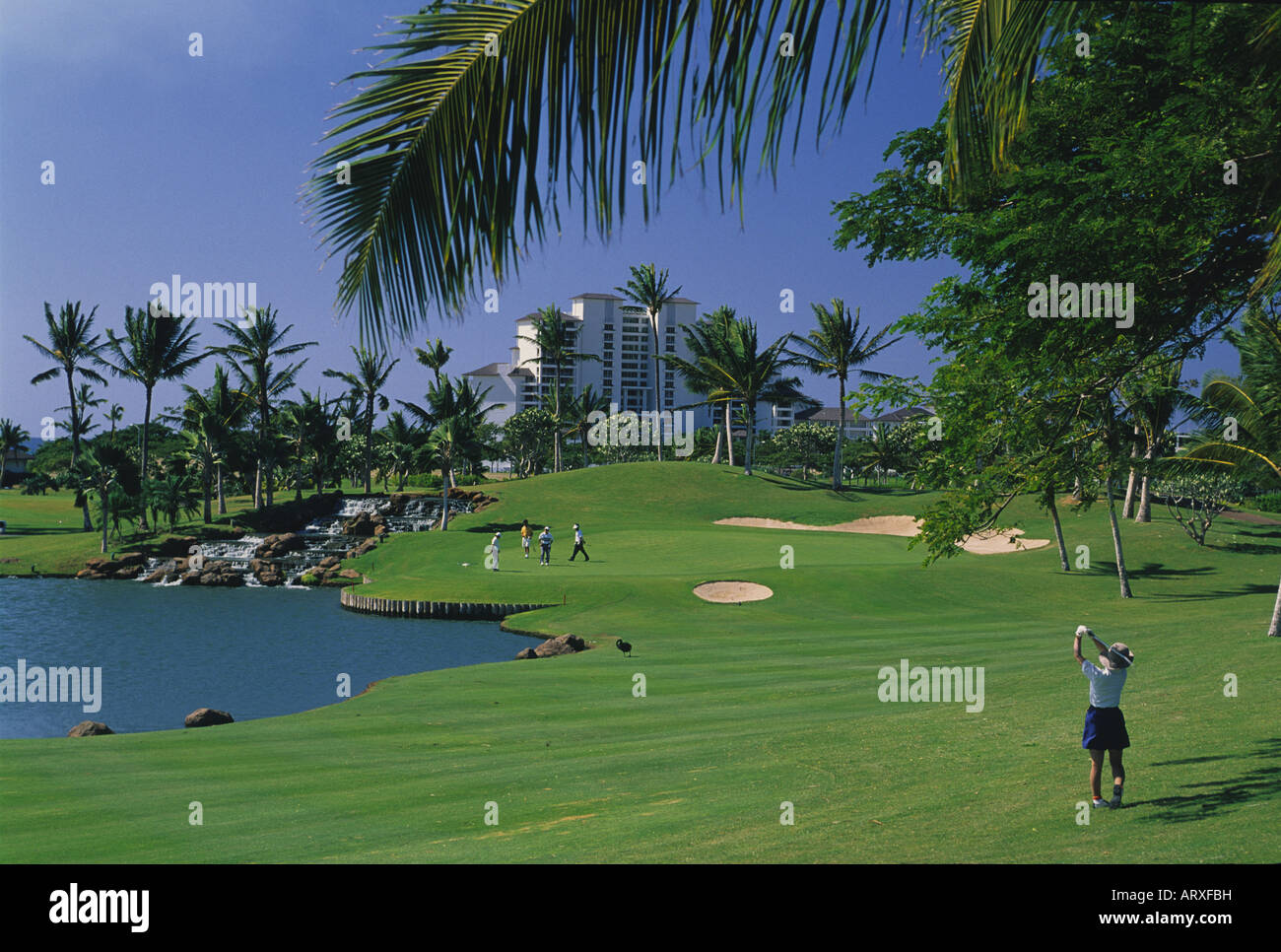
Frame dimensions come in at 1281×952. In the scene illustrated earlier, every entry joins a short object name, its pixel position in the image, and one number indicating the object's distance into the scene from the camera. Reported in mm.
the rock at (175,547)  62094
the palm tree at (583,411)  121062
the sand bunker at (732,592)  37062
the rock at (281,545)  61844
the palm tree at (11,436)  127750
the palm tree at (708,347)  89125
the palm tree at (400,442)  79188
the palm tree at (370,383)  84188
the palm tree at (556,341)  101188
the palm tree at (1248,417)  40031
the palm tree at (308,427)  85375
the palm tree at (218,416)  71312
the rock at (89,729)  19109
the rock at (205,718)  19906
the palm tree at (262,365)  74688
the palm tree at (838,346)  86312
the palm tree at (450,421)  67688
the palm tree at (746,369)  86875
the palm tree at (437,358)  85019
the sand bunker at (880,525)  68438
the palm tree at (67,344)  80438
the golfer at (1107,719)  10559
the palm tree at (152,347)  69500
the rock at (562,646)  28328
